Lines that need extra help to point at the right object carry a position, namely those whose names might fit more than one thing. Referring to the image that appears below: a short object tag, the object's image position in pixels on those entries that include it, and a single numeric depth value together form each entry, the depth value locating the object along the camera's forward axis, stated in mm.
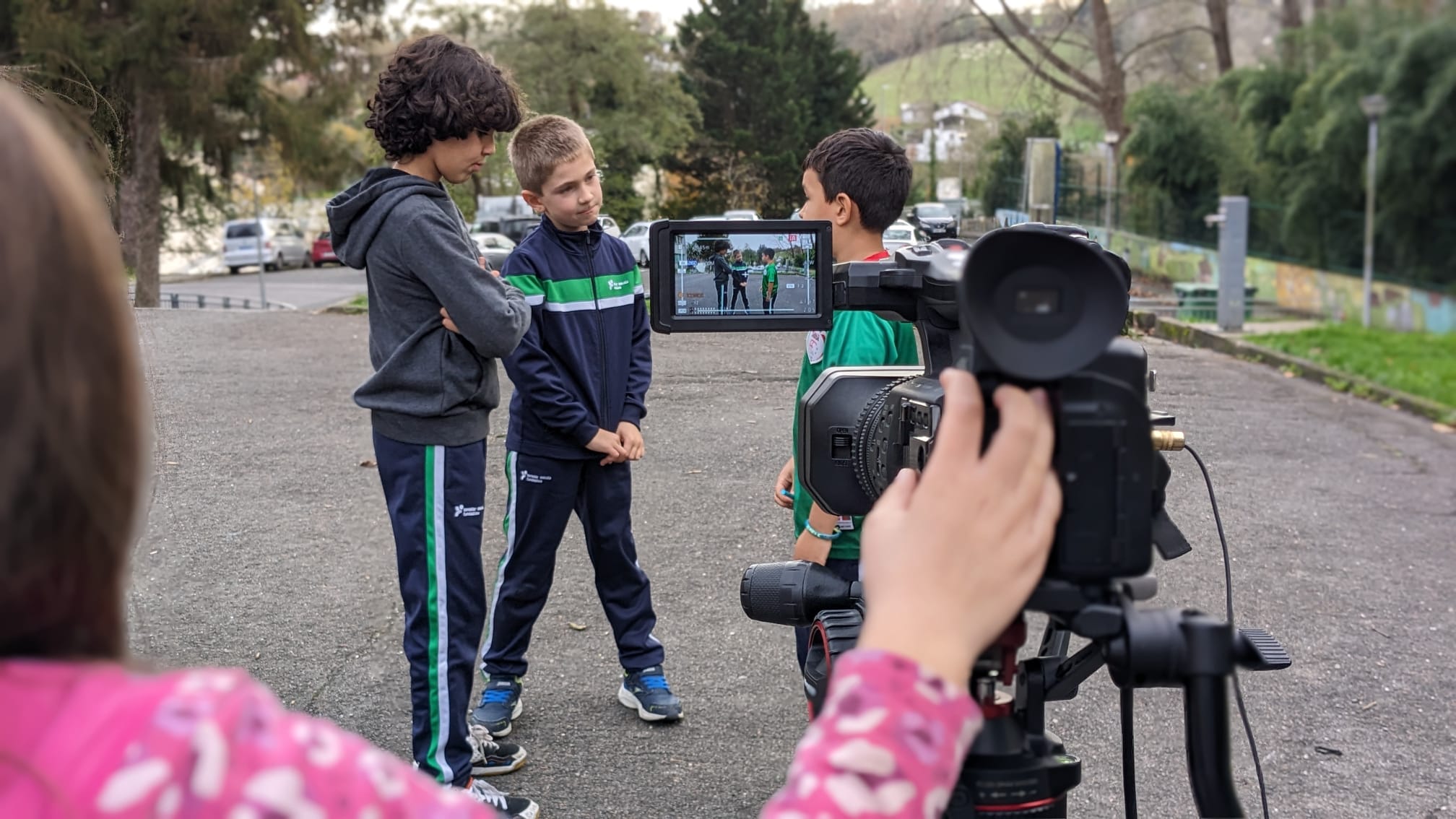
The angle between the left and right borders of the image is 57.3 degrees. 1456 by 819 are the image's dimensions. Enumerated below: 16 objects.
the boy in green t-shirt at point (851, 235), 2916
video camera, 1010
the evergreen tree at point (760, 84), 29500
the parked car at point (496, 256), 19381
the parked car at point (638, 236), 16458
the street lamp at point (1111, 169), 27078
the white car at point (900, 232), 13752
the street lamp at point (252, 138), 24028
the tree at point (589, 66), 34156
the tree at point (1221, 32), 30016
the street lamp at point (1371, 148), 14719
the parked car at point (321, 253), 39594
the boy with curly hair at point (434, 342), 2963
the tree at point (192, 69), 19344
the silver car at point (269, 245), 38031
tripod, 1093
